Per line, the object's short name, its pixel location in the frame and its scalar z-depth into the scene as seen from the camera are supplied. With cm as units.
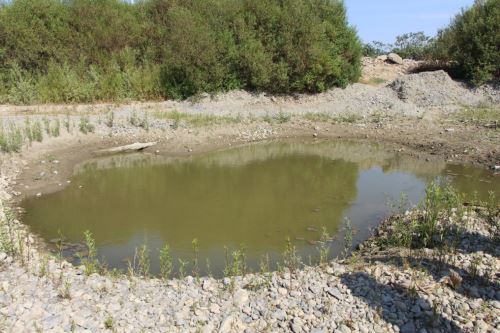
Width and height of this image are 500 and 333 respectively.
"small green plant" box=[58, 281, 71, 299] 625
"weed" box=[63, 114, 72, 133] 1614
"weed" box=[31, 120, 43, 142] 1500
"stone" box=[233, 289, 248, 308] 626
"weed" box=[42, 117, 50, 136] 1554
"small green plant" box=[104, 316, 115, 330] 564
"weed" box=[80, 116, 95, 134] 1642
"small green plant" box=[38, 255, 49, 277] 688
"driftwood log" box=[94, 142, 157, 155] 1587
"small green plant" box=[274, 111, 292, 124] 2016
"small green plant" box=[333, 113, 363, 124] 2038
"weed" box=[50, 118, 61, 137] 1562
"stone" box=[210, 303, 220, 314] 608
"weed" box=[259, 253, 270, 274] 715
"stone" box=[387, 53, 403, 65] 3187
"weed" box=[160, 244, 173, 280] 716
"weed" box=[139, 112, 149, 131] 1750
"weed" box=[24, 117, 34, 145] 1483
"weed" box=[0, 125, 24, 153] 1379
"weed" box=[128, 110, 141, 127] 1766
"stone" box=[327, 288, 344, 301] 632
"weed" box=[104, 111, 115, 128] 1723
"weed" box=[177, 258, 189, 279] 713
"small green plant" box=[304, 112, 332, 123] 2053
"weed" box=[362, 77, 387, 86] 2723
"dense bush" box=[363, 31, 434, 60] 3628
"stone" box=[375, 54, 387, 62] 3250
